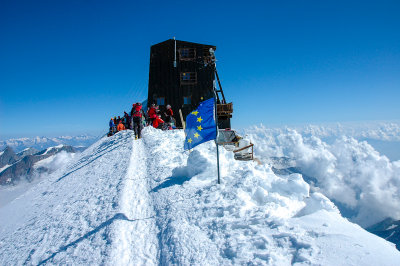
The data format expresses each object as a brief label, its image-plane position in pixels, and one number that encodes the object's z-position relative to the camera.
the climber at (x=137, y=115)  16.36
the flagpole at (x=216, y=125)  7.78
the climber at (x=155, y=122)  19.14
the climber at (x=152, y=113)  18.69
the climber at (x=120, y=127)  28.47
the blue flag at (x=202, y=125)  8.08
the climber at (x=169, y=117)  19.71
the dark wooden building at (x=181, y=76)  29.36
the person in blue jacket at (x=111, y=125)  29.27
